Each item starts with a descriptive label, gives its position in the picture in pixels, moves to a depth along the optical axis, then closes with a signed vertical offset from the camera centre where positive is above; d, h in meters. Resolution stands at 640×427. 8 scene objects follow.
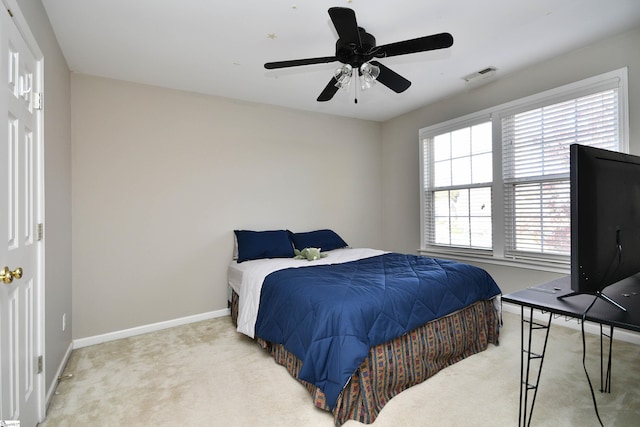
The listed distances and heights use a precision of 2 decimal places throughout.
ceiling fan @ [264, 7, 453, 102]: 1.71 +1.04
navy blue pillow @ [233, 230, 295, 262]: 3.33 -0.33
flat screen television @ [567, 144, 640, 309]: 1.03 -0.02
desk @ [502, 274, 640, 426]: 1.04 -0.36
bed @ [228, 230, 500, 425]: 1.69 -0.71
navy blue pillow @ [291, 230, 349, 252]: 3.74 -0.32
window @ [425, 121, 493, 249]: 3.55 +0.36
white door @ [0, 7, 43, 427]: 1.29 -0.07
